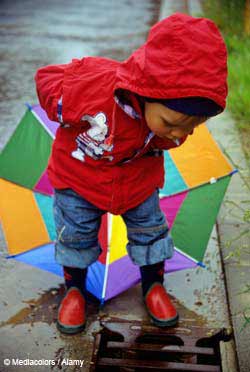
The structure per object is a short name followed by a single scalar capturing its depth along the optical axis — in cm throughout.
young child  184
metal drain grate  233
